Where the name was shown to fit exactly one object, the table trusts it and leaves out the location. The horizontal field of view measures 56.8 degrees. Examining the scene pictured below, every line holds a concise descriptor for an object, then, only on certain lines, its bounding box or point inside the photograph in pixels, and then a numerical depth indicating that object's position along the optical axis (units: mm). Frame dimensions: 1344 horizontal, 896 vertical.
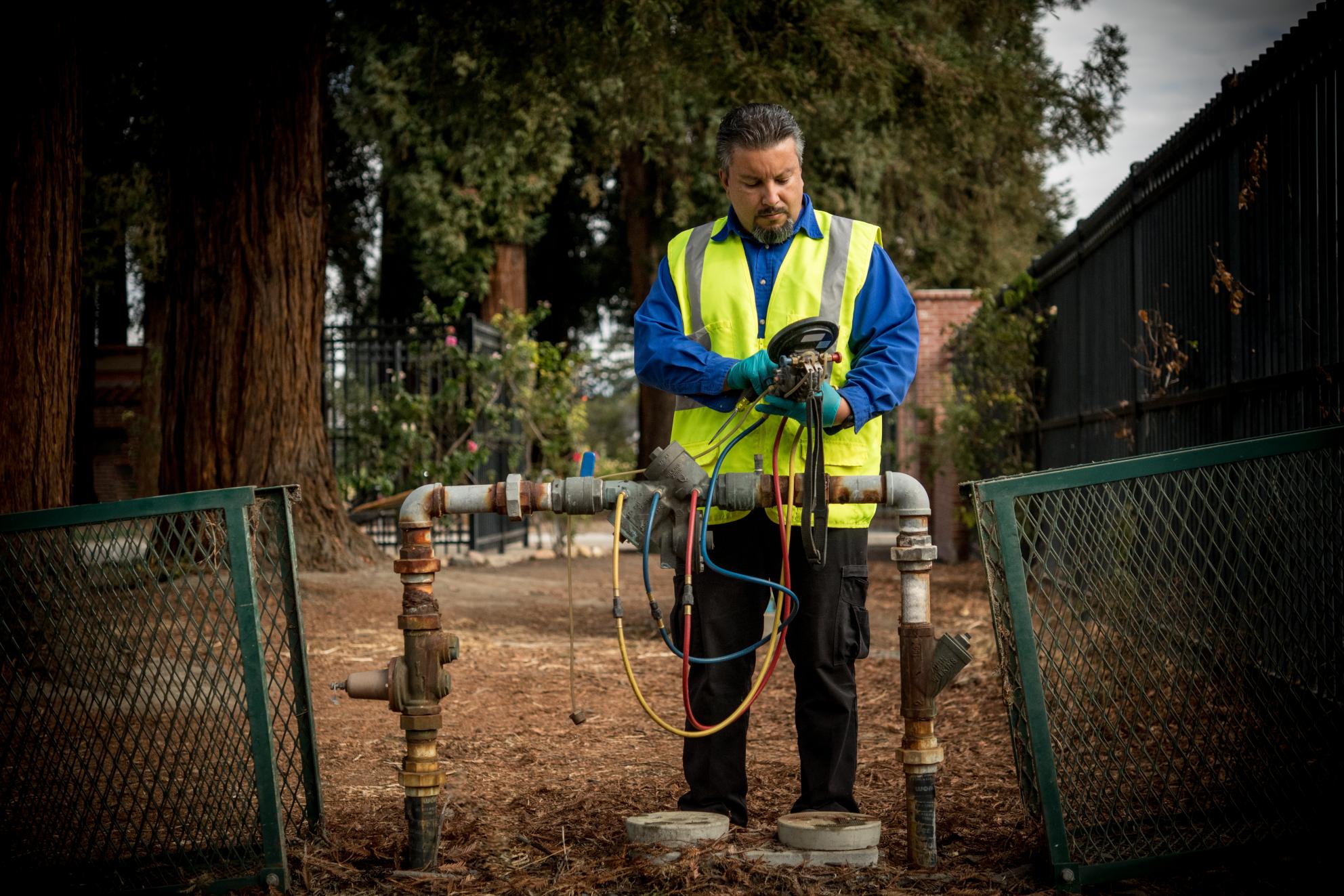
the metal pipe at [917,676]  3066
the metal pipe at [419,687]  3143
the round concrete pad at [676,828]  3154
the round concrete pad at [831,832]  3057
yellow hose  2863
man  3285
